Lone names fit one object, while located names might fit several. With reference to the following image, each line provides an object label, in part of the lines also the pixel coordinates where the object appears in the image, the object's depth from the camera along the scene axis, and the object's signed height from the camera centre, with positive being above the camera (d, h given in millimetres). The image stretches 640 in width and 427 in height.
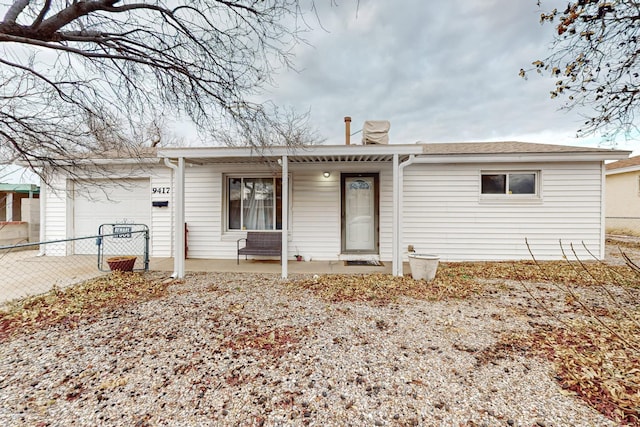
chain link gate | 7367 -854
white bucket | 5066 -1049
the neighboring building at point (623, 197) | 13016 +881
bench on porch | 6320 -748
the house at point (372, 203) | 6539 +272
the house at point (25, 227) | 8906 -513
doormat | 6488 -1248
